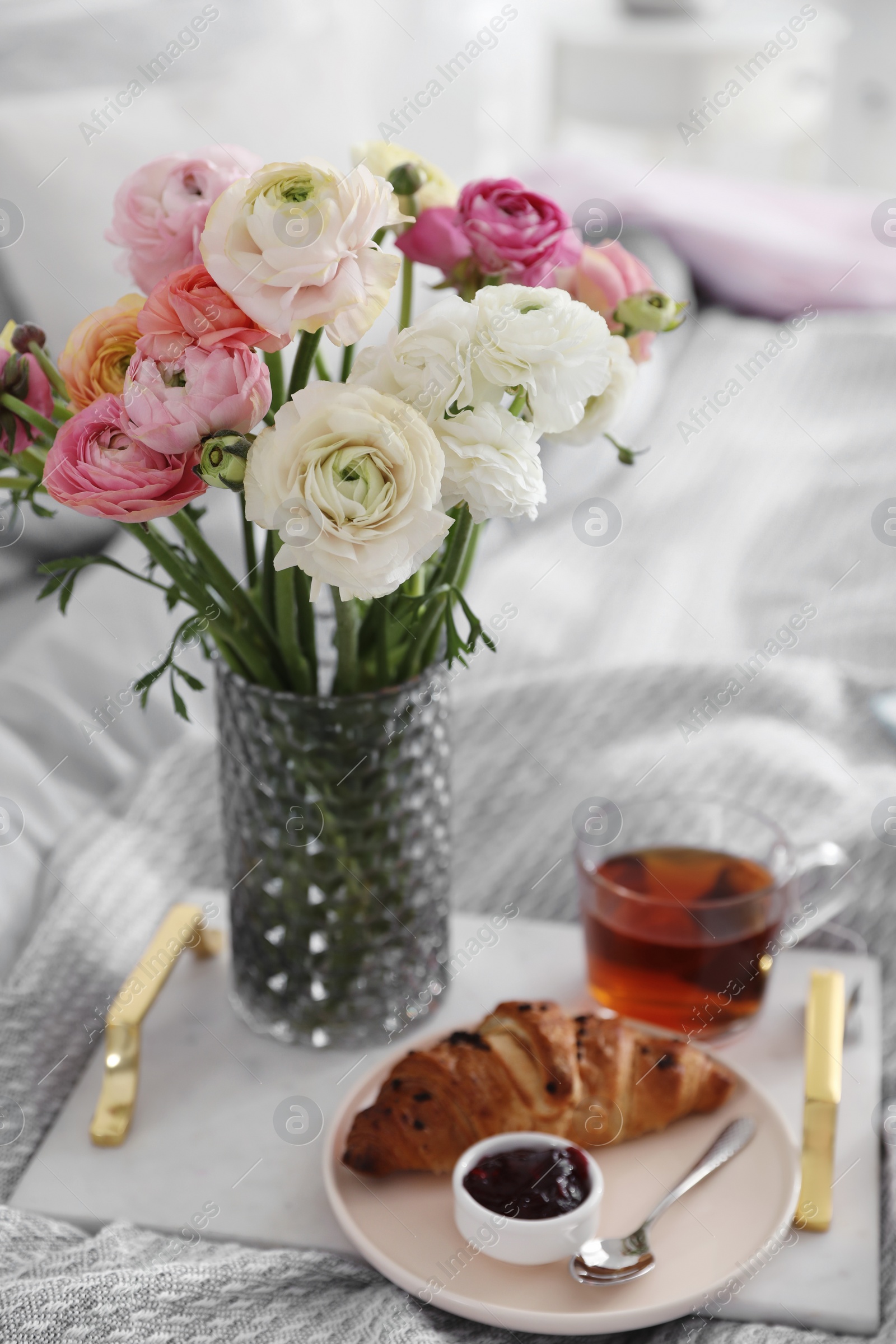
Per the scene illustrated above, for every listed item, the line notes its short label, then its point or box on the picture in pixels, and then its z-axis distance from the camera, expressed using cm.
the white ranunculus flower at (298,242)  44
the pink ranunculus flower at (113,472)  47
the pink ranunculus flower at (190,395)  46
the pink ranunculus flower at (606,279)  57
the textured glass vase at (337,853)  63
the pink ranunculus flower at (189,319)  47
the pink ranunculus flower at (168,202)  52
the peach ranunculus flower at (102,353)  51
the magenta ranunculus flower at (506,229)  54
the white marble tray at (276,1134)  58
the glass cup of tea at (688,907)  69
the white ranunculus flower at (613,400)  56
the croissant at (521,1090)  60
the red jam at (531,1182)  55
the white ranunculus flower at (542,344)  47
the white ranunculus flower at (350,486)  45
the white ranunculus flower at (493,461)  47
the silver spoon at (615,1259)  55
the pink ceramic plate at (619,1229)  54
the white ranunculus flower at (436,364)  47
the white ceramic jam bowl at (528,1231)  55
